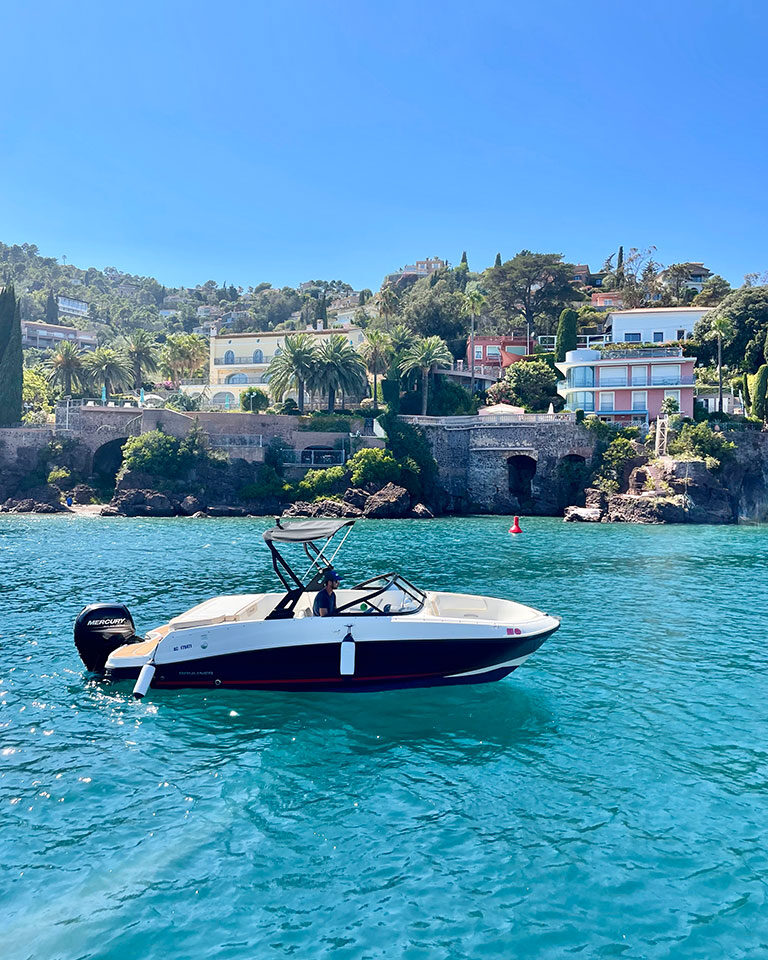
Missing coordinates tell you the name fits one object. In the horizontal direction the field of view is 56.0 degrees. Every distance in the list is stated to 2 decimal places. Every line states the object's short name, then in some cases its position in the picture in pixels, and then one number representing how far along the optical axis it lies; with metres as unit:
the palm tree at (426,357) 70.25
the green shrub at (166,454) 61.91
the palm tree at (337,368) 69.38
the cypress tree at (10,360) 69.12
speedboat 15.52
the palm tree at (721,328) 69.16
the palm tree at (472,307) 81.52
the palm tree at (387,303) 87.88
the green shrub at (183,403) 75.38
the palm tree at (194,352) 88.31
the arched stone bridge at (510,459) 64.88
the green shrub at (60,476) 63.62
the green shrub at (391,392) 71.06
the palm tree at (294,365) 69.38
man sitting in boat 15.88
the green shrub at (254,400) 72.44
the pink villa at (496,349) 93.44
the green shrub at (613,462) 62.25
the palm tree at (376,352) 76.31
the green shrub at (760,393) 63.59
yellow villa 86.00
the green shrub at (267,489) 62.44
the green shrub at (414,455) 64.81
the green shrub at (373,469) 62.69
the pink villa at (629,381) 67.24
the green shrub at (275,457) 65.19
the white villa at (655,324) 85.12
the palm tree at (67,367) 78.62
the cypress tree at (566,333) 80.44
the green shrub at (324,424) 68.38
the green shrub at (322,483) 62.47
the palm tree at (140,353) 83.50
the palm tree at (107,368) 80.88
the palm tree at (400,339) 76.94
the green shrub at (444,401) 76.31
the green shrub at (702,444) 59.56
